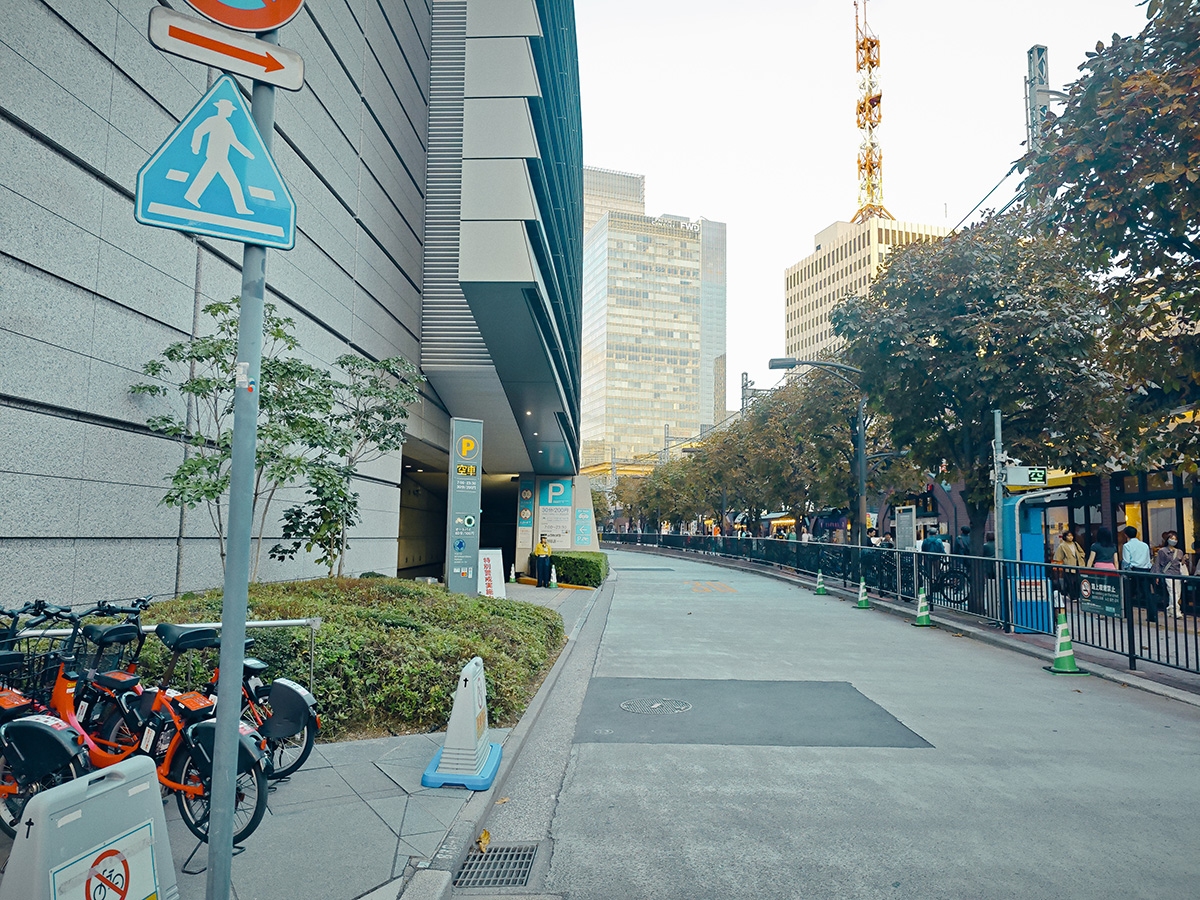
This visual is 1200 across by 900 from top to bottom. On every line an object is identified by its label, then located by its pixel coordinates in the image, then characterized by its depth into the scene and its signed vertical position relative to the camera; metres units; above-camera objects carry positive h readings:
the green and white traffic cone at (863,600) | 18.62 -1.70
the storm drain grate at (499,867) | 4.18 -1.86
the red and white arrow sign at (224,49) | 2.99 +1.77
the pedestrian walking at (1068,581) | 11.64 -0.73
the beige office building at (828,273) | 121.88 +40.92
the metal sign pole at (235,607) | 3.03 -0.36
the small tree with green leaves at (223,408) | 8.60 +1.23
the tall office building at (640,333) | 179.00 +42.15
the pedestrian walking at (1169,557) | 15.77 -0.48
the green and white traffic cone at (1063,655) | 10.26 -1.59
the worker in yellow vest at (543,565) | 24.17 -1.36
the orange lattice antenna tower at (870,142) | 123.31 +62.49
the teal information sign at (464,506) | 15.07 +0.21
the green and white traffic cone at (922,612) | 15.21 -1.61
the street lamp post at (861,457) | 22.97 +2.02
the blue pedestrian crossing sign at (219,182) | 3.00 +1.25
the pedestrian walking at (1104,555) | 15.38 -0.46
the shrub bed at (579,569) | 23.77 -1.45
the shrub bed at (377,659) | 6.71 -1.27
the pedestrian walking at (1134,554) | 15.87 -0.45
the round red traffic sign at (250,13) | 3.16 +1.97
